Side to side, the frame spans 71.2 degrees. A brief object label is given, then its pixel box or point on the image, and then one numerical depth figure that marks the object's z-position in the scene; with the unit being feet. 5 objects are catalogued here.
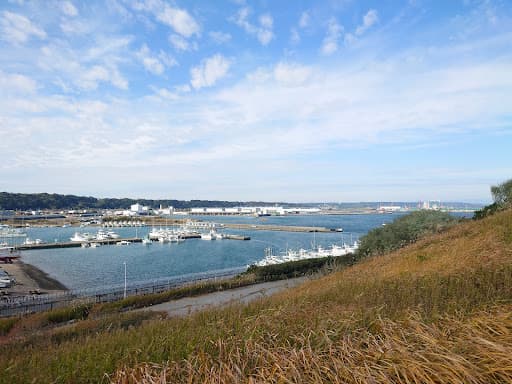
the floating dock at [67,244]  241.55
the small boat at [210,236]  299.99
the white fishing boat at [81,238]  269.64
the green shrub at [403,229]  75.92
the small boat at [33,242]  256.91
